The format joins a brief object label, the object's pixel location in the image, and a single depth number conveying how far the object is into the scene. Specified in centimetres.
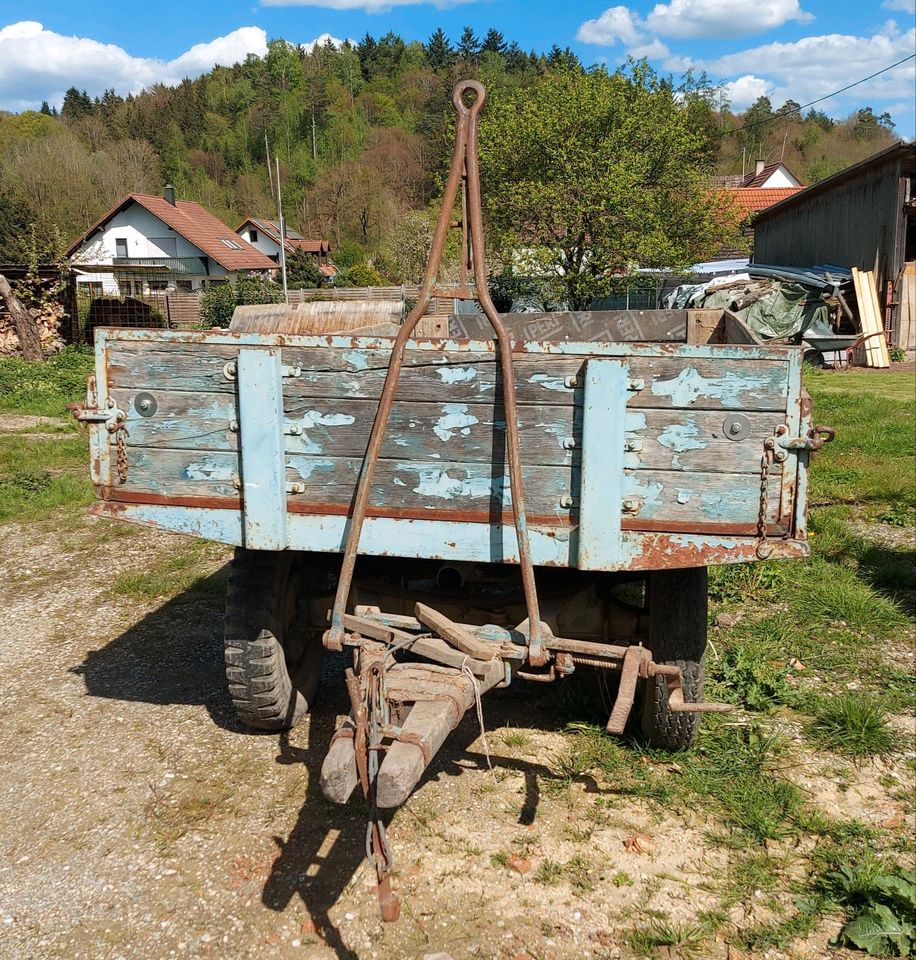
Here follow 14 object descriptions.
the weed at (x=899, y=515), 622
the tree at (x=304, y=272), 3928
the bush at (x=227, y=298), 2684
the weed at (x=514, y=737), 347
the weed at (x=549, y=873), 267
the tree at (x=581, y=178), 1972
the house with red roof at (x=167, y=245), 4109
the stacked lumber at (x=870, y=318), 1692
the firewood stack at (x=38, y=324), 1762
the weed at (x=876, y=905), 240
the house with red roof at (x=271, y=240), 5025
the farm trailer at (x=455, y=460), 250
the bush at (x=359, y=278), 3794
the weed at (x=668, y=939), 240
